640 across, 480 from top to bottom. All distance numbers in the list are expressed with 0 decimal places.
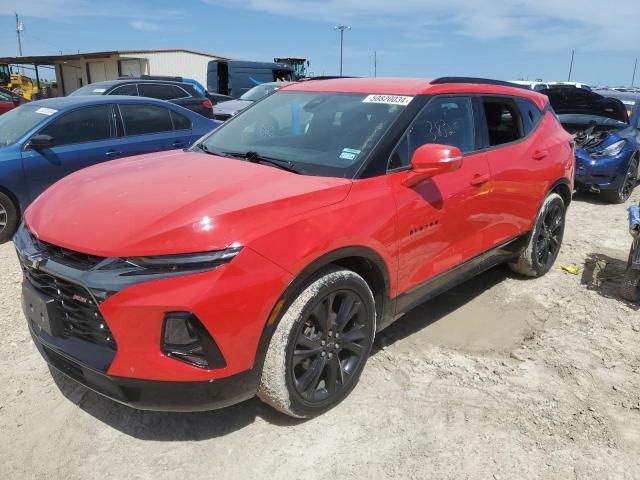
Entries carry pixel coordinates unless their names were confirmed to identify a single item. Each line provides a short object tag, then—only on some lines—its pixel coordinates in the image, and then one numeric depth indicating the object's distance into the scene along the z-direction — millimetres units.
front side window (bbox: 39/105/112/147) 5894
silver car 12480
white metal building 32594
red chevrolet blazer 2135
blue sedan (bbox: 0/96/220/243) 5609
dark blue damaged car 7828
